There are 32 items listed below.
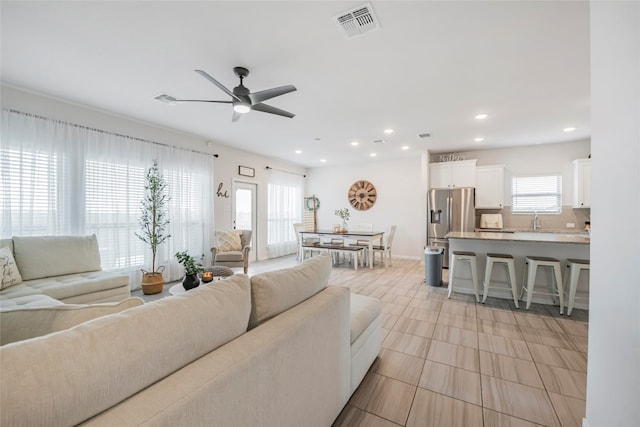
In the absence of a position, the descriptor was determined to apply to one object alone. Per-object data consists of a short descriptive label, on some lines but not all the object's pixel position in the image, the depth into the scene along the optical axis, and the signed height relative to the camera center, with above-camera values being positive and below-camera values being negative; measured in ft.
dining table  17.95 -1.71
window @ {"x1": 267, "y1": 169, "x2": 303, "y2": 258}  22.24 +0.14
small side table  10.96 -2.61
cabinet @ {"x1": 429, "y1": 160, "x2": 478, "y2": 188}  18.57 +2.95
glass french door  19.08 +0.35
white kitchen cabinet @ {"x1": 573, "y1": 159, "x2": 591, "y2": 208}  15.82 +1.99
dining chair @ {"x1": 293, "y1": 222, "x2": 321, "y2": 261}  20.59 -2.34
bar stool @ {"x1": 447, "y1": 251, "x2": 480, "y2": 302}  11.46 -2.40
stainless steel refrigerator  17.92 -0.02
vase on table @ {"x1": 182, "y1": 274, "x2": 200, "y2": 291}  8.96 -2.48
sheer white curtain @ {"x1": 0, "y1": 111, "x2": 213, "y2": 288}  9.79 +1.13
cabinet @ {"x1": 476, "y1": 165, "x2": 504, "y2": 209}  18.16 +1.90
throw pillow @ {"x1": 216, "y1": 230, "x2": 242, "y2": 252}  15.90 -1.83
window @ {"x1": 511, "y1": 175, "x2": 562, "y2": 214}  17.47 +1.36
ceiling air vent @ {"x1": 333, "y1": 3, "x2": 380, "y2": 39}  6.00 +4.79
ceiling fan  8.11 +3.84
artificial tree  12.41 -0.37
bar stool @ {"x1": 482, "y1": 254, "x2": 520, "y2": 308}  10.76 -2.47
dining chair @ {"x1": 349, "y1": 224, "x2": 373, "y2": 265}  19.52 -2.47
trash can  13.60 -2.88
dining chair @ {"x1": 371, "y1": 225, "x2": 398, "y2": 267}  18.58 -2.69
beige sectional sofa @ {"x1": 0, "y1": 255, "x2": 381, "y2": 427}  1.84 -1.54
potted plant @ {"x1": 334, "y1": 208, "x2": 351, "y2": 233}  19.82 -0.25
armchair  14.89 -2.25
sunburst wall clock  23.47 +1.68
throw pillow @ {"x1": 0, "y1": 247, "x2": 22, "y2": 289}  7.94 -1.86
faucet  17.75 -0.64
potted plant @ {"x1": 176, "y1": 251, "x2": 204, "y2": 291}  9.00 -2.24
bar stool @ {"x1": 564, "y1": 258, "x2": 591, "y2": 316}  9.79 -2.47
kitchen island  10.52 -1.74
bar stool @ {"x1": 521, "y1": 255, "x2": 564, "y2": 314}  9.98 -2.57
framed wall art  19.12 +3.21
